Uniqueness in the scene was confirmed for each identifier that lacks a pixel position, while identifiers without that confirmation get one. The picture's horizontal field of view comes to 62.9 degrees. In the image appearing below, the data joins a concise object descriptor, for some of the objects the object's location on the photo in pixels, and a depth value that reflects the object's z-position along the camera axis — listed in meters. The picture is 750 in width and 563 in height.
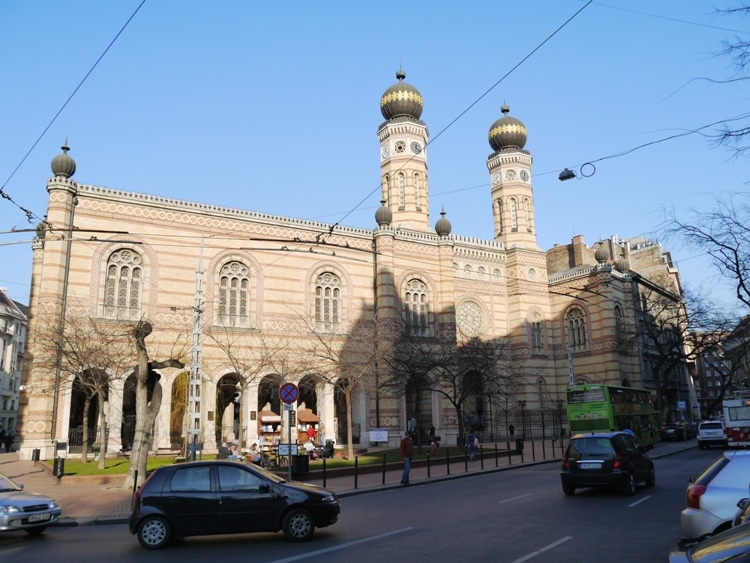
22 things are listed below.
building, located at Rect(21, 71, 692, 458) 28.03
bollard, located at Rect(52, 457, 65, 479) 18.80
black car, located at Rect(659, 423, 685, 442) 39.84
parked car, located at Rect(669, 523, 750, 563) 2.89
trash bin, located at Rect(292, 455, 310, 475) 19.92
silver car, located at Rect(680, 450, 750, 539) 7.08
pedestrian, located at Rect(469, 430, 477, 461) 27.01
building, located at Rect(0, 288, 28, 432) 57.62
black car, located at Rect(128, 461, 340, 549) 9.48
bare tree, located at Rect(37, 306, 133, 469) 23.86
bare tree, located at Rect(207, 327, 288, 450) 30.17
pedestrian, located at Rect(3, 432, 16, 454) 36.69
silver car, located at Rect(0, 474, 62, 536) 10.32
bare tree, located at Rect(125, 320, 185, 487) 17.14
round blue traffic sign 16.00
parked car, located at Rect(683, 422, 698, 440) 42.12
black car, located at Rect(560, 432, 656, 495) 13.48
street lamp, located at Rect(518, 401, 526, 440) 40.34
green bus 26.41
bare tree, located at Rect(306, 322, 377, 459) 30.39
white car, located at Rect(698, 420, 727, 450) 31.14
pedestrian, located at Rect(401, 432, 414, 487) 18.45
